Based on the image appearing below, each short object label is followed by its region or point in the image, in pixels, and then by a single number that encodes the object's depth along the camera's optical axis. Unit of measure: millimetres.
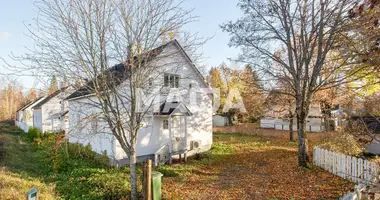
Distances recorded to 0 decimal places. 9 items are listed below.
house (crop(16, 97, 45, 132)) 31047
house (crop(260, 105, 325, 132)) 21719
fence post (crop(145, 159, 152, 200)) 6312
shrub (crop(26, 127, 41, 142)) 21656
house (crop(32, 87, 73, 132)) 25853
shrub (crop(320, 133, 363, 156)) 10422
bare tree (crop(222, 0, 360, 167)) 9992
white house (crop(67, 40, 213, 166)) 12359
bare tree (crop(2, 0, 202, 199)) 6461
